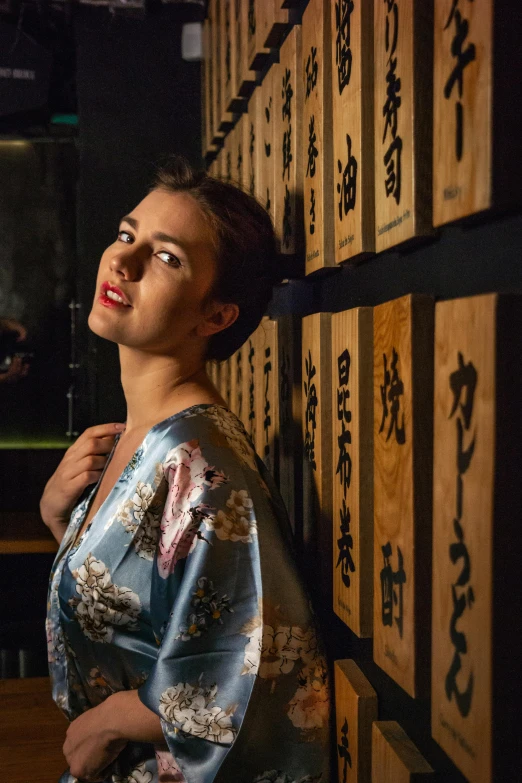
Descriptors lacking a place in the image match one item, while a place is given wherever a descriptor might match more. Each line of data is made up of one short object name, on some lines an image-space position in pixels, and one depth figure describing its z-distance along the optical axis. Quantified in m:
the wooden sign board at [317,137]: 1.61
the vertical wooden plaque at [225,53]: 2.88
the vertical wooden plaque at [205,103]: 3.68
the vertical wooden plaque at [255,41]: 2.18
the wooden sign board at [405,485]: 1.12
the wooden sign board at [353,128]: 1.35
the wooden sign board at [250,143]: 2.45
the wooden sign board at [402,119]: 1.11
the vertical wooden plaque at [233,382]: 2.86
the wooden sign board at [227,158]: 3.11
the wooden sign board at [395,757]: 1.14
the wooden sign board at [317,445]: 1.63
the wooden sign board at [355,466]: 1.37
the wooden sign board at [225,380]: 3.09
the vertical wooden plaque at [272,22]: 1.96
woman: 1.41
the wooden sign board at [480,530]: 0.88
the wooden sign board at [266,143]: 2.19
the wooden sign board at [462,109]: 0.90
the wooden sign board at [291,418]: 1.92
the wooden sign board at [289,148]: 1.86
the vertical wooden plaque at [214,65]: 3.22
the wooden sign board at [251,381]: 2.37
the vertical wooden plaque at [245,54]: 2.43
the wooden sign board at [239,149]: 2.75
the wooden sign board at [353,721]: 1.37
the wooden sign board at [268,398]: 2.09
